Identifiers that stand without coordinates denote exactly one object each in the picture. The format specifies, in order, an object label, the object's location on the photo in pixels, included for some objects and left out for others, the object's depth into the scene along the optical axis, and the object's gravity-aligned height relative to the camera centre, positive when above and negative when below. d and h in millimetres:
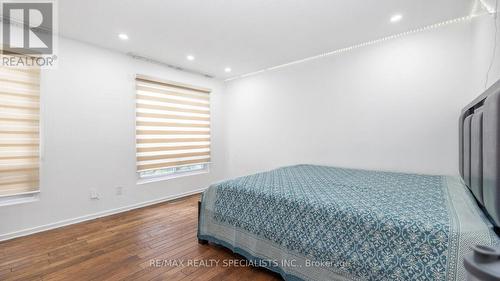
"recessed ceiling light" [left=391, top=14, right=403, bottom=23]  2255 +1316
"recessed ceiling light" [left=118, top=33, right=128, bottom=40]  2633 +1301
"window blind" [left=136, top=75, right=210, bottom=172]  3455 +268
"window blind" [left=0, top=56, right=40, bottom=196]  2330 +99
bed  1080 -522
